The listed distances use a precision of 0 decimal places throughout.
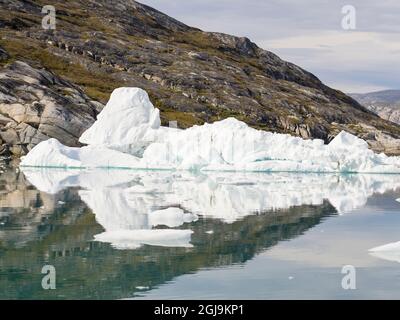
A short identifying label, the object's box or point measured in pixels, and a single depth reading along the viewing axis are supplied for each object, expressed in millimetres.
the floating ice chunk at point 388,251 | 20047
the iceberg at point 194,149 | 63656
